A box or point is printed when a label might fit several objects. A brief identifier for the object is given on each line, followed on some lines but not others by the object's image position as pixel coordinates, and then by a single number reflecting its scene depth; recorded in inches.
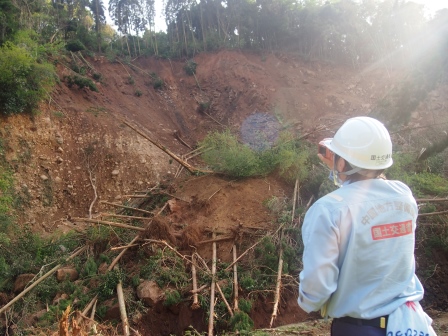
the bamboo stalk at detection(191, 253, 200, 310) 212.5
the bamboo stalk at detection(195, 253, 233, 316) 209.2
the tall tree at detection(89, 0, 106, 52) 1004.1
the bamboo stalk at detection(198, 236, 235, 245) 276.6
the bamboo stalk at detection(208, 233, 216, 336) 189.5
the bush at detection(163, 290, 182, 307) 219.6
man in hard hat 70.8
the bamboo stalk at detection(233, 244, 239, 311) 213.5
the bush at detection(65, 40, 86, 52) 795.4
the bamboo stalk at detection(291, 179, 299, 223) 285.6
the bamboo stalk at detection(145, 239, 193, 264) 244.1
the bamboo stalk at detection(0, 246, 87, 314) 242.2
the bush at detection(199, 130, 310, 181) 342.0
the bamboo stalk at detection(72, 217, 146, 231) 278.7
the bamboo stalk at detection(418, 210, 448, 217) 245.2
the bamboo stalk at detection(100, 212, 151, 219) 300.4
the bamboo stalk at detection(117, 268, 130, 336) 171.7
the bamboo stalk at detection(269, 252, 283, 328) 203.9
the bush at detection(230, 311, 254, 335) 190.7
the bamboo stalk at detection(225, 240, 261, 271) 246.2
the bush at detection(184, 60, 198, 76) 975.0
